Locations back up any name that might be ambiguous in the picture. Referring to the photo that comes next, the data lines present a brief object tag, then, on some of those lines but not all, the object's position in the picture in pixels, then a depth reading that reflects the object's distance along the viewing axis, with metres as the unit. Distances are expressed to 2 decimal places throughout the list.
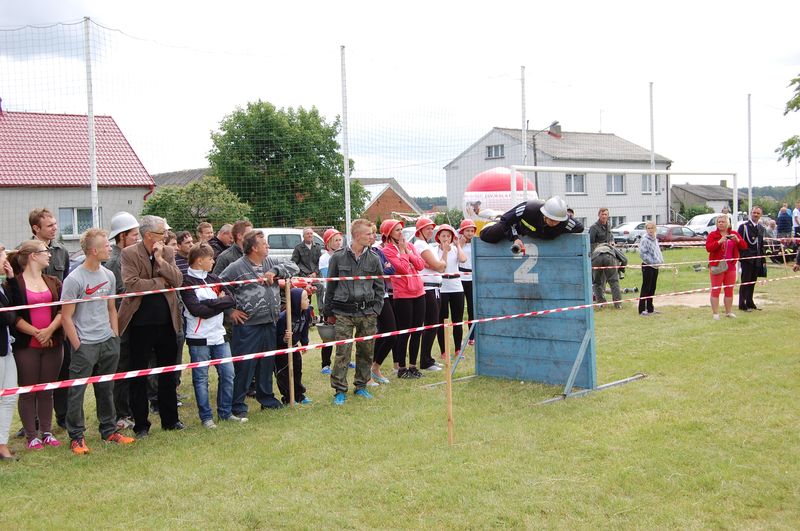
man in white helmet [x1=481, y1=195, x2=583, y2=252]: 7.29
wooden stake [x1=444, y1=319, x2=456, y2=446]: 5.77
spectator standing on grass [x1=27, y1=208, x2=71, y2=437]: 6.73
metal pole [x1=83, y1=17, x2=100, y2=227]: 11.19
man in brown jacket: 6.38
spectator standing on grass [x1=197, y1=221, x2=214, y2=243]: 9.16
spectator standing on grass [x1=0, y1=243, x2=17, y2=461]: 5.85
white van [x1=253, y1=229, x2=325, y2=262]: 19.84
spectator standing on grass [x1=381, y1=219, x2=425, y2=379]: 8.52
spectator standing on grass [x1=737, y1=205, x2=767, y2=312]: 12.92
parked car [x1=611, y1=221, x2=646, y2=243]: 36.84
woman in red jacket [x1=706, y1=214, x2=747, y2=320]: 12.05
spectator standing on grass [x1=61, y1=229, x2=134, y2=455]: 5.96
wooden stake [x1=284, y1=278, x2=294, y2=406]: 7.35
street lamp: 26.00
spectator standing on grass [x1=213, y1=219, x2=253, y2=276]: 7.84
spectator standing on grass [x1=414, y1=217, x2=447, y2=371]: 8.88
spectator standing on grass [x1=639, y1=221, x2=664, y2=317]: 13.59
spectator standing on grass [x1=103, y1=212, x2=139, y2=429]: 6.69
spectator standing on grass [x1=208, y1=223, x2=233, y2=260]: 8.99
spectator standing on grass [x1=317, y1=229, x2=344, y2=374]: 9.33
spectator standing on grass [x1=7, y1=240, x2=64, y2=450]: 6.09
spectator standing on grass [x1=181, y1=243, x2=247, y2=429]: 6.54
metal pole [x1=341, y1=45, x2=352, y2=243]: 14.24
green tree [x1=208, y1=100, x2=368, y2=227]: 16.64
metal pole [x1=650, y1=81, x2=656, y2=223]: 29.26
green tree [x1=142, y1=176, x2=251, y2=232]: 17.34
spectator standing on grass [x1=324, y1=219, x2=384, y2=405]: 7.46
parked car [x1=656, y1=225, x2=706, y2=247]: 33.31
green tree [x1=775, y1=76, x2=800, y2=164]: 41.31
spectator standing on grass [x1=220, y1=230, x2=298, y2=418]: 6.94
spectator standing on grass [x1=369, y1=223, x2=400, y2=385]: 8.52
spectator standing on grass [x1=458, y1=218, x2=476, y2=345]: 10.53
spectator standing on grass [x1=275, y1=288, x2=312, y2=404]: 7.54
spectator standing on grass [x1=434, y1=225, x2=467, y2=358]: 9.63
